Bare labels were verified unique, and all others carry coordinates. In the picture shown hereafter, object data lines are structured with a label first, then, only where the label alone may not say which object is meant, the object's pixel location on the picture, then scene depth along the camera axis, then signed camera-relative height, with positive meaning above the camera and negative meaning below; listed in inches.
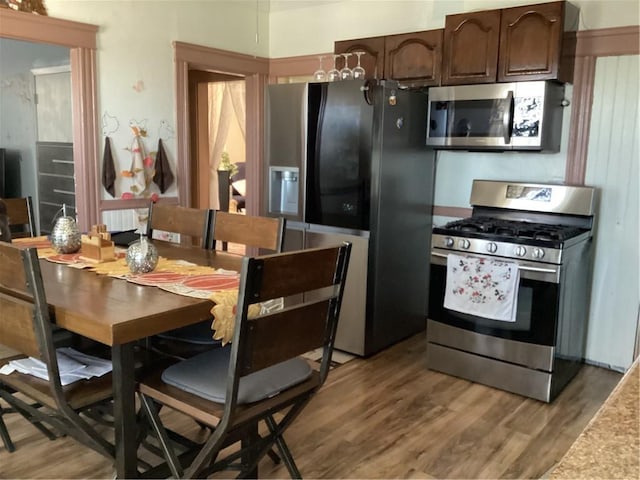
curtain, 270.2 +21.6
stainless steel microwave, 125.2 +12.0
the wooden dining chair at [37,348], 62.1 -22.2
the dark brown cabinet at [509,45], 120.4 +27.6
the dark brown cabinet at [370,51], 150.6 +30.2
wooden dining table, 59.8 -17.4
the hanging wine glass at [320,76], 147.9 +22.8
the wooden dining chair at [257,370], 61.1 -26.7
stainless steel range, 114.5 -26.1
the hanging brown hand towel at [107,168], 148.8 -3.0
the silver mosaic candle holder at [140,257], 80.4 -14.2
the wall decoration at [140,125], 154.4 +8.9
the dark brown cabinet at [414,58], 139.6 +27.4
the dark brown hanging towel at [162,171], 160.7 -3.7
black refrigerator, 133.3 -5.5
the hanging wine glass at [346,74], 140.9 +22.3
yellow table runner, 69.0 -16.7
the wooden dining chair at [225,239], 88.2 -13.7
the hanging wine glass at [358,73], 142.3 +23.0
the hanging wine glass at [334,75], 141.6 +22.2
